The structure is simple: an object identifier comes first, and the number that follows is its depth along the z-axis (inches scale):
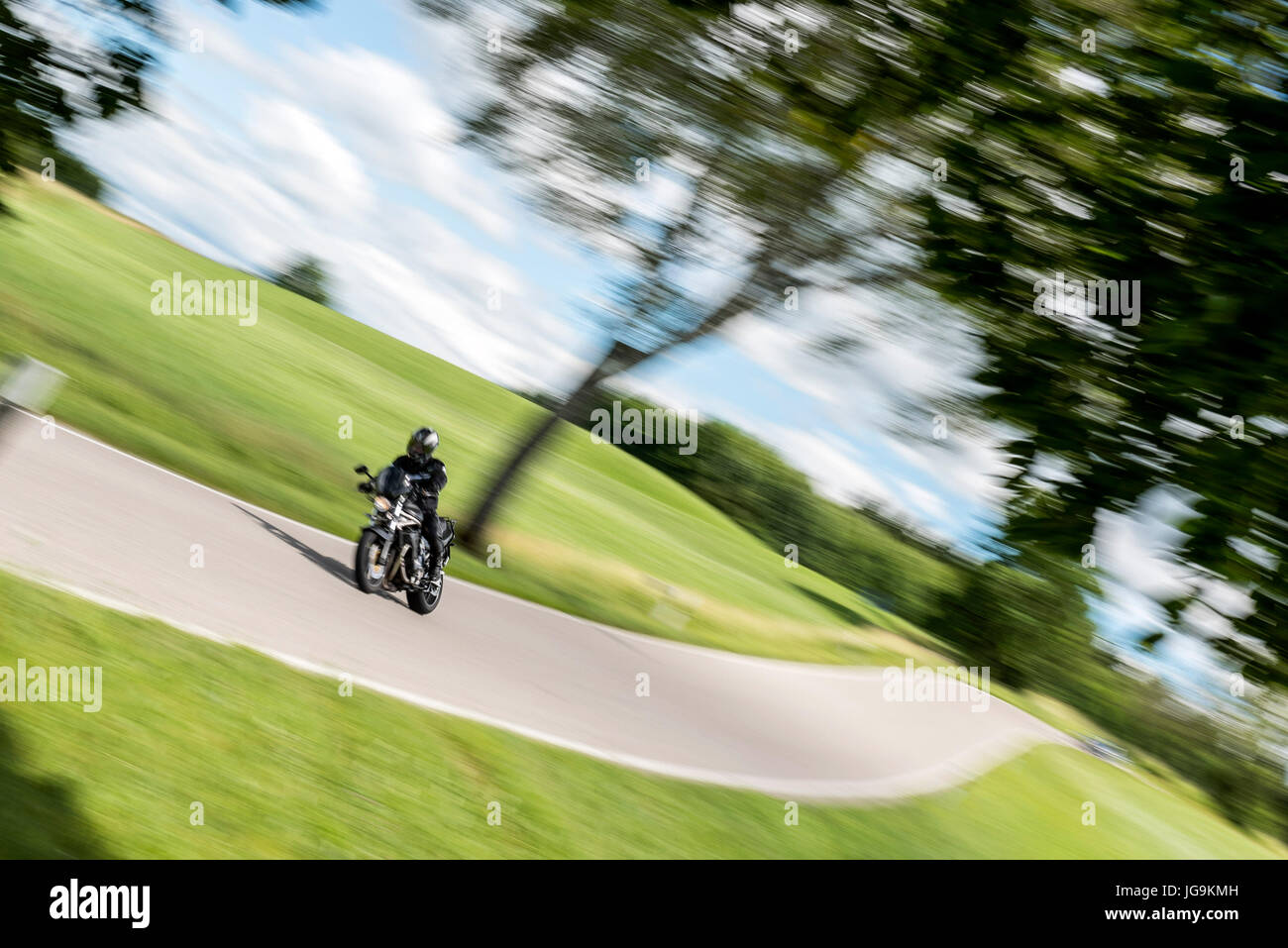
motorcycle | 393.4
